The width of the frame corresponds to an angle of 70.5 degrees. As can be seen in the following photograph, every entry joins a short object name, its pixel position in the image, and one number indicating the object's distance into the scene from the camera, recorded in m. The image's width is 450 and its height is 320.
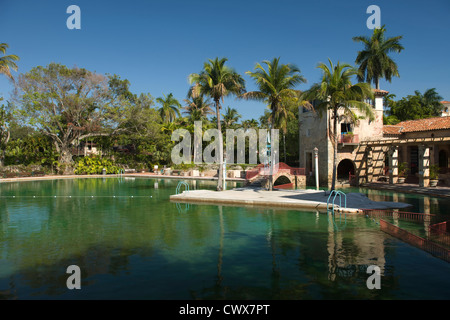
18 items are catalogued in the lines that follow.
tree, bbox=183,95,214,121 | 56.09
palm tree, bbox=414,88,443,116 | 55.57
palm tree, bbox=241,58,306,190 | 23.12
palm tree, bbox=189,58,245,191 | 23.86
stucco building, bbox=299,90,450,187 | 31.09
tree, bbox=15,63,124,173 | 41.31
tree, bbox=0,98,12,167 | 41.47
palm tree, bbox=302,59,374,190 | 20.75
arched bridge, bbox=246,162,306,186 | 29.44
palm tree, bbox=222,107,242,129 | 58.73
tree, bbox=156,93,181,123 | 62.77
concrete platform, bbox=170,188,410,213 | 17.73
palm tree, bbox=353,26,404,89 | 41.75
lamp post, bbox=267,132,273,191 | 24.12
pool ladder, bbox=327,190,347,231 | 13.79
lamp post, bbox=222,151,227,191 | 26.53
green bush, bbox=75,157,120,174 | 46.03
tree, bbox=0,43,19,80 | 33.50
